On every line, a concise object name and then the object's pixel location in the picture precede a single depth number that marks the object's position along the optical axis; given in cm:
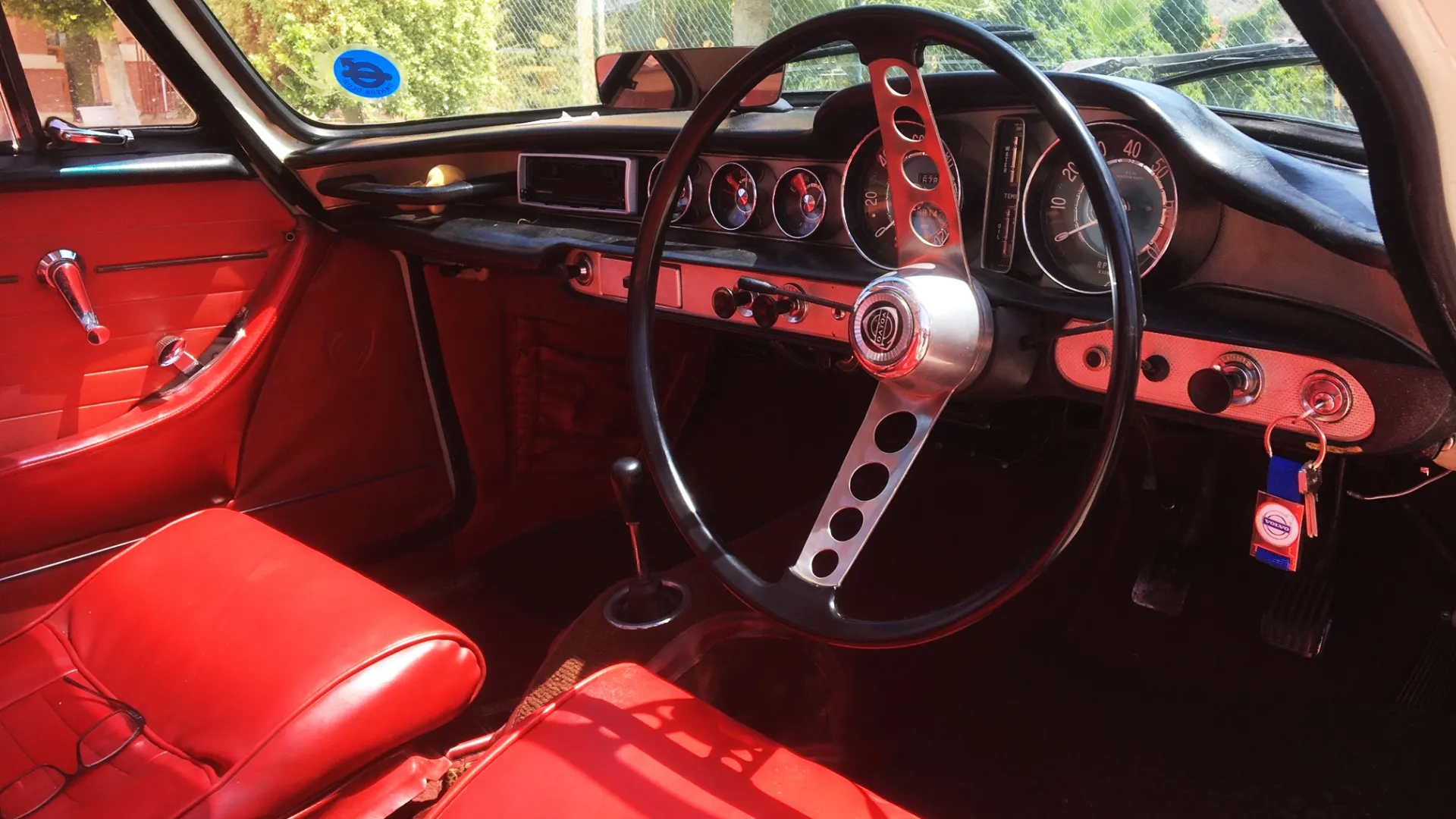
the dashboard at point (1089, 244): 105
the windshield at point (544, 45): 141
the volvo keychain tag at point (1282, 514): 112
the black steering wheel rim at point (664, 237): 95
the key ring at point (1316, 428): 105
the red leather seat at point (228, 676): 113
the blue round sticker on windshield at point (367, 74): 223
